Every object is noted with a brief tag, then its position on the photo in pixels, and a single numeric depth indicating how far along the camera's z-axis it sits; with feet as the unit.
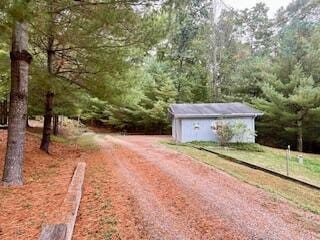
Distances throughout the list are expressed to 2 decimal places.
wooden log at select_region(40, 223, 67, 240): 8.26
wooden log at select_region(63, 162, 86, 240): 9.98
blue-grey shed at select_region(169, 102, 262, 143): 49.49
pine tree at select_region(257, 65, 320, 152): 46.83
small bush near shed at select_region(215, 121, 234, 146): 47.53
